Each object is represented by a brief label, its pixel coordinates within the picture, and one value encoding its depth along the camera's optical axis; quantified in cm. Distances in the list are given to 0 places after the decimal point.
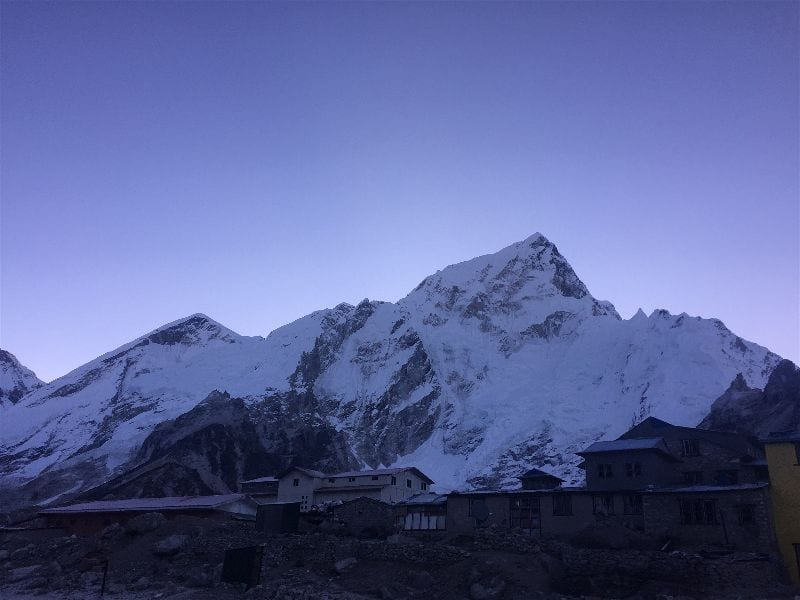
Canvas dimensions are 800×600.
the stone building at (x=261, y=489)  6731
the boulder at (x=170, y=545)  4131
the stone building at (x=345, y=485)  6219
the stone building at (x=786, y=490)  3588
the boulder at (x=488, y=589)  3068
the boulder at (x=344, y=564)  3625
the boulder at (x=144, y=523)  4537
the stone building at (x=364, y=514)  4497
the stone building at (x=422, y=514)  4566
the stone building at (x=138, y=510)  5156
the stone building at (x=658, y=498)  3562
